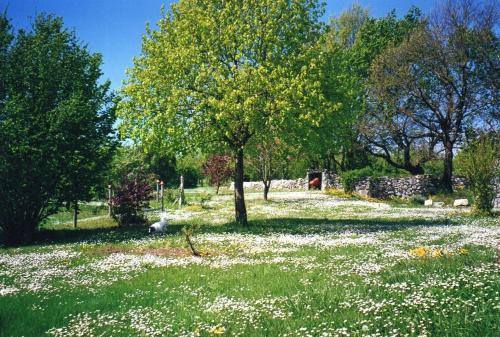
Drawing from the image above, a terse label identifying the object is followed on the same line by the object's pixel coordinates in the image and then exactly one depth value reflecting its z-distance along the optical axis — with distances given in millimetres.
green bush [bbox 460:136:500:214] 26734
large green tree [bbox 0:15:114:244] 22641
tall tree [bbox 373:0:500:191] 44688
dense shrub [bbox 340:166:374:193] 54031
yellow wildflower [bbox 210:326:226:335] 7691
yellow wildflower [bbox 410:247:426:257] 13241
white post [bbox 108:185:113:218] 30773
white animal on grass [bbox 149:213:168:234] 23906
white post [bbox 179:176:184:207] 42166
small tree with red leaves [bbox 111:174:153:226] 29047
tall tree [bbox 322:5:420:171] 56531
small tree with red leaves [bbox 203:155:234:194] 63381
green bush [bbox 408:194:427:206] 44344
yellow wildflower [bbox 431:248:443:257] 12777
